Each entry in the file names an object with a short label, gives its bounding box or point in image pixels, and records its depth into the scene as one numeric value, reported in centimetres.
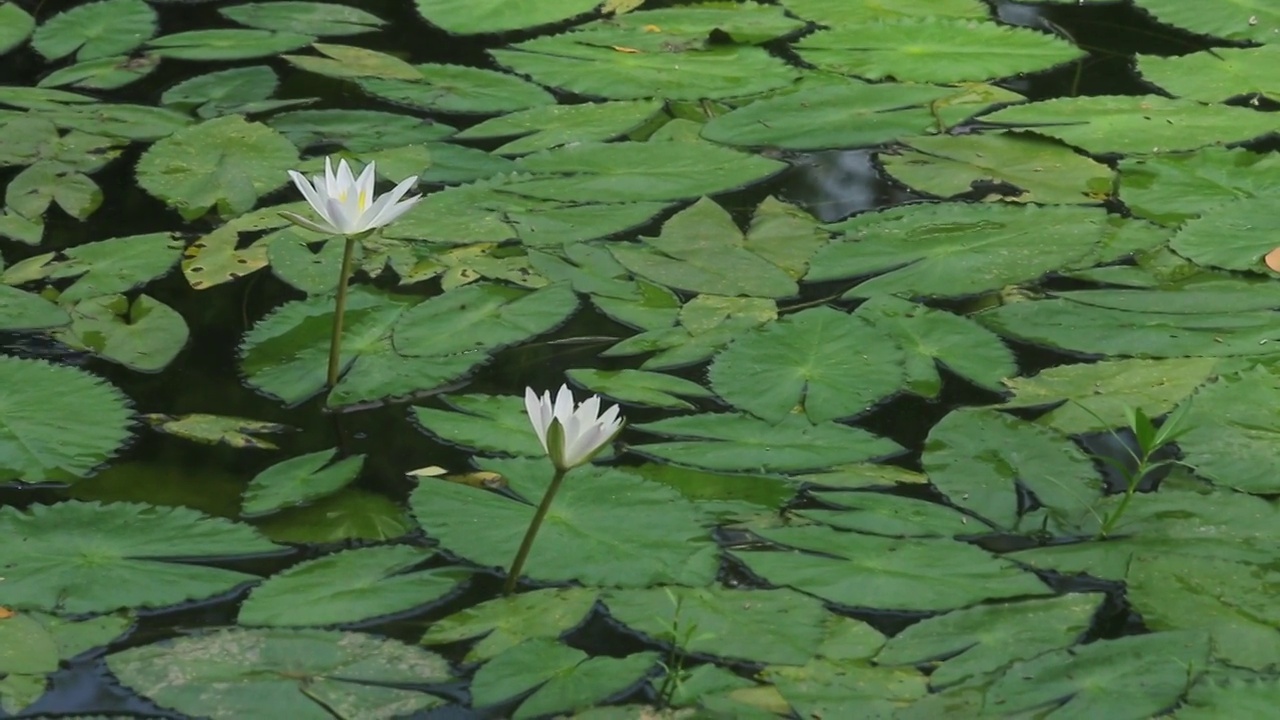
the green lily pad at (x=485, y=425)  419
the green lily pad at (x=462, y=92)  632
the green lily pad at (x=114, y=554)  357
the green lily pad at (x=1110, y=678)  321
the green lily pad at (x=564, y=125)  599
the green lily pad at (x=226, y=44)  682
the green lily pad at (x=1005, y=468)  390
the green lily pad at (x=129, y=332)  465
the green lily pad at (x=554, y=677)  326
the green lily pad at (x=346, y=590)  352
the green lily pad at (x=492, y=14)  716
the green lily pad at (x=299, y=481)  397
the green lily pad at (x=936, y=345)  447
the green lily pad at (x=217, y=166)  558
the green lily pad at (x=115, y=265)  501
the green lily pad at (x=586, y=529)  367
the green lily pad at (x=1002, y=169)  557
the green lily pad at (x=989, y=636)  335
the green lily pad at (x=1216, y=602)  340
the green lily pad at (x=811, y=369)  435
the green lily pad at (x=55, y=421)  411
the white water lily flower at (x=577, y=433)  329
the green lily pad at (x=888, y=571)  356
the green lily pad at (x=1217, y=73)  634
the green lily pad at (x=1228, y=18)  700
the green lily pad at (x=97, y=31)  690
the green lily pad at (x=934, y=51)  658
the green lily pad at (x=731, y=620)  340
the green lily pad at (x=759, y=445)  409
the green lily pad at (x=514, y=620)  344
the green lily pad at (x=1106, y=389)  426
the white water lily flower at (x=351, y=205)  412
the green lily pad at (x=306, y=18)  714
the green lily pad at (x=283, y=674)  325
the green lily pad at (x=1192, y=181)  543
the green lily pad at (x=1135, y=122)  588
